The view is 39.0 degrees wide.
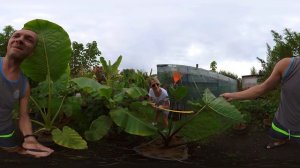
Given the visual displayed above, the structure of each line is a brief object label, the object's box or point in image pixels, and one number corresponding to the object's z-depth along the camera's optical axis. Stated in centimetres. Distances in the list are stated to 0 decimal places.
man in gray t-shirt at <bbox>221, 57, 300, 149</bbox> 183
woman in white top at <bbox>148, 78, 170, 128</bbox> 476
